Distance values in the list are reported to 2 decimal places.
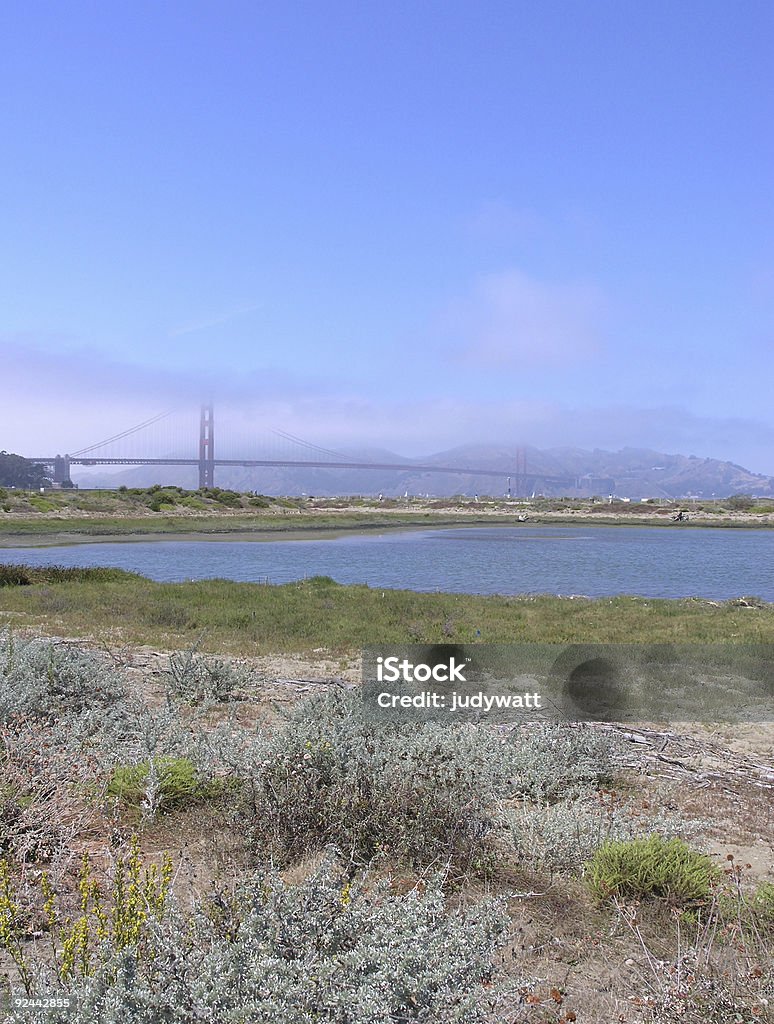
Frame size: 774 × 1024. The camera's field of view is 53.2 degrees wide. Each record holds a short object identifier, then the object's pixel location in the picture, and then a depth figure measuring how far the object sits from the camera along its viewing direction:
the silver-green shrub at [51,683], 7.04
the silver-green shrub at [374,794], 4.68
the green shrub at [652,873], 4.66
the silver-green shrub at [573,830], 5.10
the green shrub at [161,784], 5.50
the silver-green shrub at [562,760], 6.59
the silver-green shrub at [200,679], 9.42
